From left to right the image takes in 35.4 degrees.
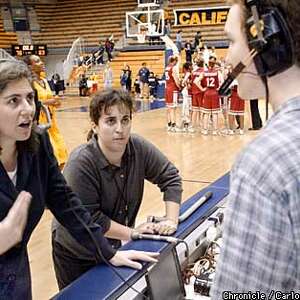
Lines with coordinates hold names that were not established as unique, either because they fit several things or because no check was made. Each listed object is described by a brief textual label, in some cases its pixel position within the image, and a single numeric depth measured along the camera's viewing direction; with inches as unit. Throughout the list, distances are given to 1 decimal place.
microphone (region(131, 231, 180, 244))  74.3
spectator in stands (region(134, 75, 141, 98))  692.1
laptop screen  57.7
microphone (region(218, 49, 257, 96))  30.4
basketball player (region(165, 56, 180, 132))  378.6
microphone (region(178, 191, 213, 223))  85.9
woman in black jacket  56.4
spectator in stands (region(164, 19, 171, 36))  768.9
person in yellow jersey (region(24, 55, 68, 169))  217.9
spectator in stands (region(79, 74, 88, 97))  740.0
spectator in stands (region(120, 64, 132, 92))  669.3
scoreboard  821.2
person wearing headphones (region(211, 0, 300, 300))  24.0
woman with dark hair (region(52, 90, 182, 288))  75.2
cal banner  772.6
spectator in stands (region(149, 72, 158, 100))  679.7
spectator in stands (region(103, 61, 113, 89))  663.5
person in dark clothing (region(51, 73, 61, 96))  760.3
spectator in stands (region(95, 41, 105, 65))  818.2
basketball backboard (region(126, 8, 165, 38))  738.2
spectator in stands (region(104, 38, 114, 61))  799.1
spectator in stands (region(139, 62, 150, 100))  662.5
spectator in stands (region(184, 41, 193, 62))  679.7
